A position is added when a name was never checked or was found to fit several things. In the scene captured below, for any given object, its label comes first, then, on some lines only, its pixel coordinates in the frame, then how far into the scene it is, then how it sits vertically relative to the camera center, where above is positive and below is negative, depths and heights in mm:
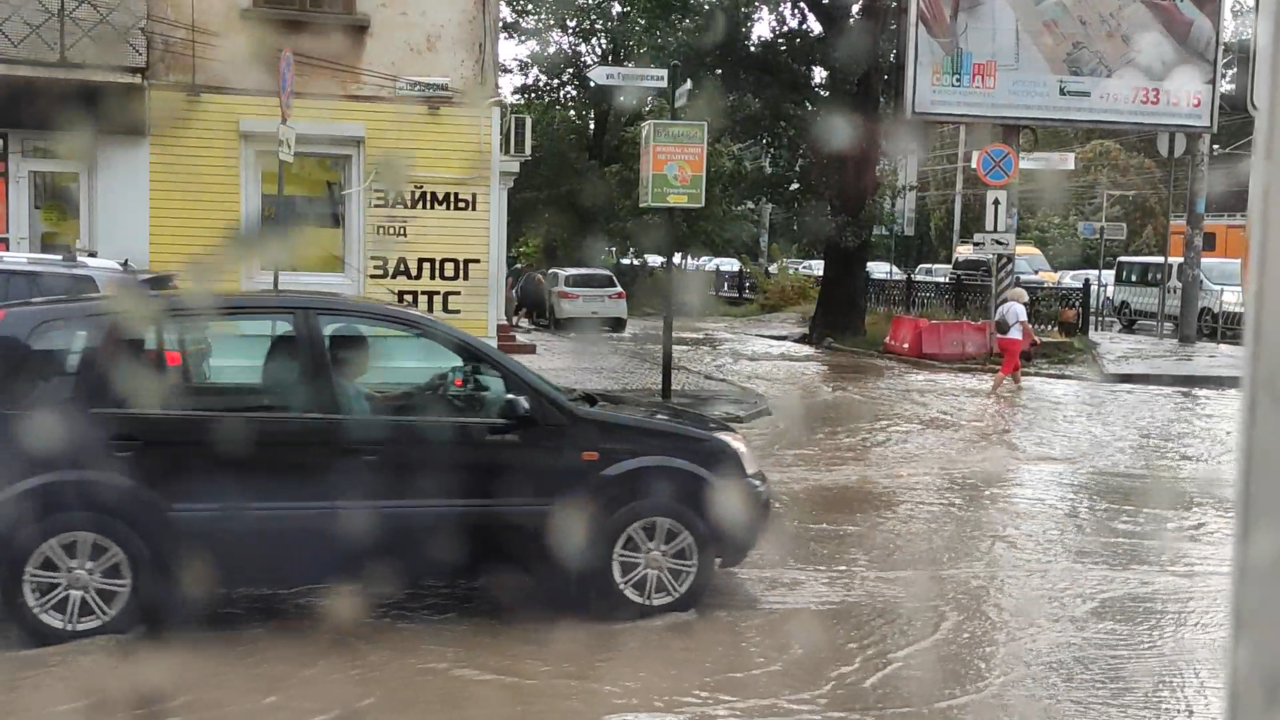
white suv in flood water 27453 -908
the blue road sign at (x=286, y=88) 8977 +1166
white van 25956 -494
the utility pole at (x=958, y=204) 45391 +2387
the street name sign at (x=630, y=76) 11398 +1657
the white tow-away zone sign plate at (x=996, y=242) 19500 +372
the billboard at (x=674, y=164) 12422 +934
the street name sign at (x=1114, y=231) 30078 +917
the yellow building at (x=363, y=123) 12328 +1387
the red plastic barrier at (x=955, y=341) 20844 -1283
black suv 5086 -935
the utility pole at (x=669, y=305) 12680 -505
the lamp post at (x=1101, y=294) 29391 -669
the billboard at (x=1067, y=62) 21188 +3533
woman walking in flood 15766 -811
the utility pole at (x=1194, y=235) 23656 +683
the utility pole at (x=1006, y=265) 19906 +19
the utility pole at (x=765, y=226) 24255 +811
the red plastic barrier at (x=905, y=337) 21328 -1271
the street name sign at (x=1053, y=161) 22625 +1950
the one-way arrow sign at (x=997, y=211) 19547 +869
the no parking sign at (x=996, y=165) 19375 +1578
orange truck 29875 +875
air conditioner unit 16670 +1582
